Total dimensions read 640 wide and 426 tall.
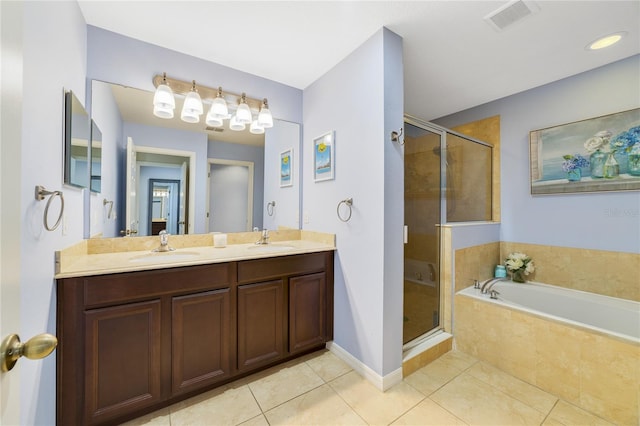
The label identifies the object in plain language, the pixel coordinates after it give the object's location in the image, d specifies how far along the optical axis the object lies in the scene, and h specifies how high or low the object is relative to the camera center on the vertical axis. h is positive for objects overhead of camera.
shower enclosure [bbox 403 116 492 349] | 2.13 +0.10
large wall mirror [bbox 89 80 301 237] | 1.83 +0.37
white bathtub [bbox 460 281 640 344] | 1.99 -0.79
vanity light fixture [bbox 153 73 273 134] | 1.87 +0.88
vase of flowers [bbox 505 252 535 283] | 2.62 -0.53
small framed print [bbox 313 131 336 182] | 2.16 +0.52
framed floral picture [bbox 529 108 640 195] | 2.08 +0.53
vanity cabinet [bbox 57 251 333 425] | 1.26 -0.69
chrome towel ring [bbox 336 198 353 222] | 1.98 +0.08
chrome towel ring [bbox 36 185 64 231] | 1.03 +0.08
